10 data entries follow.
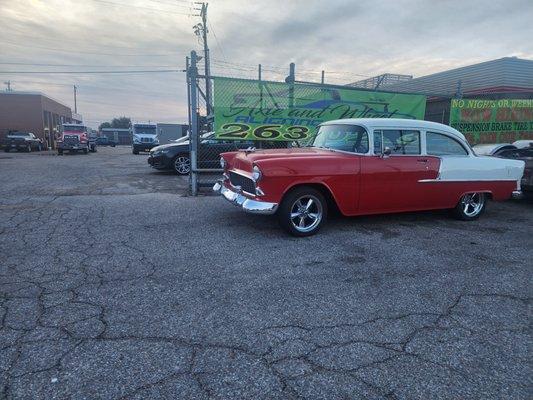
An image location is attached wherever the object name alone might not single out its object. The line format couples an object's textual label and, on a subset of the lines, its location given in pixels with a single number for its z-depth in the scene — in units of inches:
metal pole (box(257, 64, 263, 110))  301.1
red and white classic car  194.9
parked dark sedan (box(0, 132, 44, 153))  1078.4
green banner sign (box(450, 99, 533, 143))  397.1
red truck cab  936.9
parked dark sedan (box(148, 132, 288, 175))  471.8
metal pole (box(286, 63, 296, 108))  313.0
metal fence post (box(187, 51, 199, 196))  290.7
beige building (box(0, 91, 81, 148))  1480.1
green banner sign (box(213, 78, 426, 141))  297.1
